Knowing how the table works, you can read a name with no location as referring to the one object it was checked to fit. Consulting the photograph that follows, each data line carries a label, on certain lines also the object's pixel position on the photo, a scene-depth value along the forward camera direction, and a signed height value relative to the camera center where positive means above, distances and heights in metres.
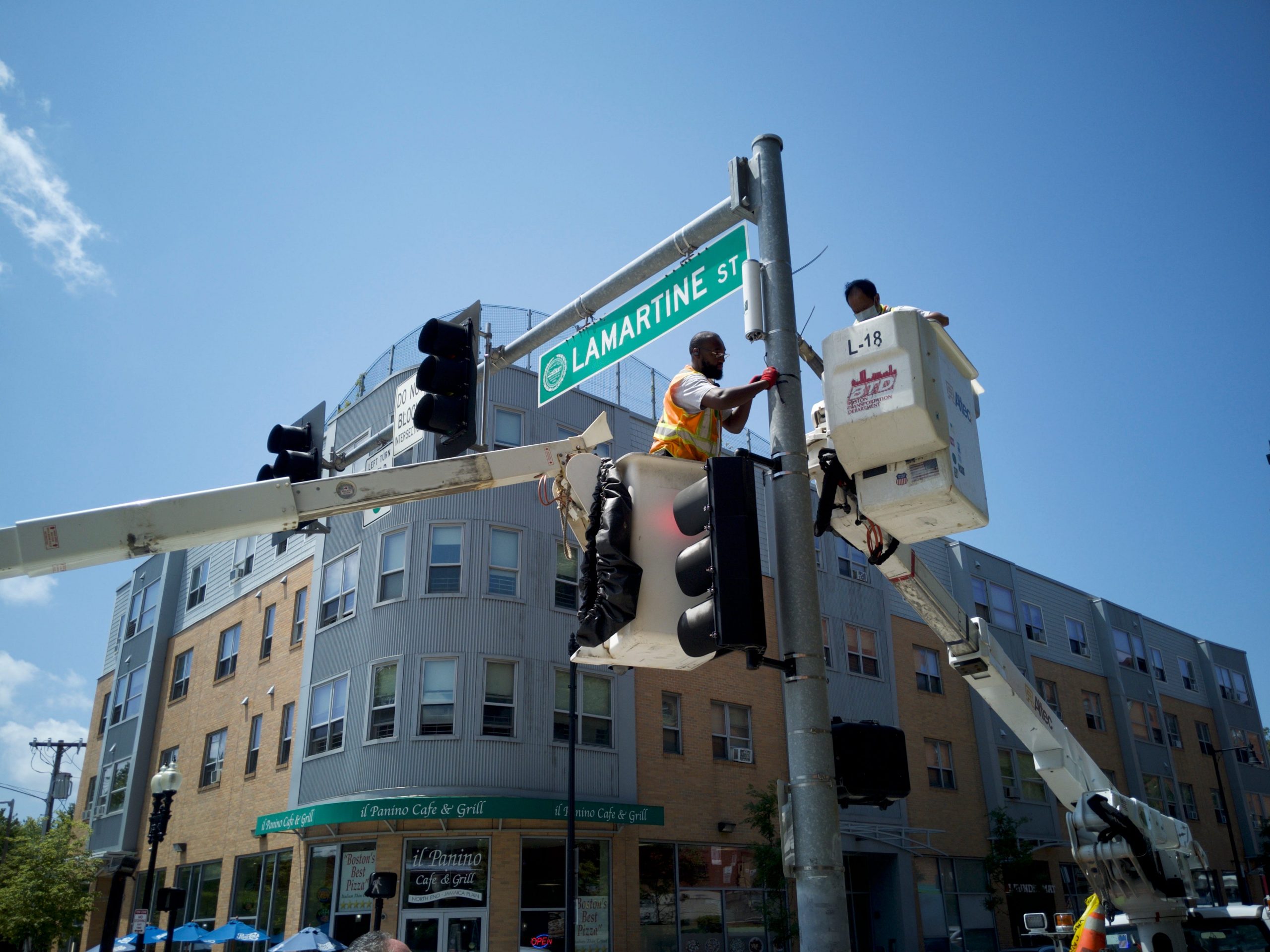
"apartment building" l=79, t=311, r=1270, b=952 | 22.66 +3.97
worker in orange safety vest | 4.58 +2.09
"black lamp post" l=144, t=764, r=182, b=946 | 19.67 +2.14
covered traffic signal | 4.24 +0.52
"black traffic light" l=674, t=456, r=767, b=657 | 3.67 +1.15
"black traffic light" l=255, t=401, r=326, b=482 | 6.44 +2.75
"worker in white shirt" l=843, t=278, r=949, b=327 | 5.59 +3.04
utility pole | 55.19 +8.55
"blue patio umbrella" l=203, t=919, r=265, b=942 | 23.94 -0.46
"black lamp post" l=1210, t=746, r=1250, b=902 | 42.44 +2.99
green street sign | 5.75 +3.34
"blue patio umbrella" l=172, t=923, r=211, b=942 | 24.69 -0.46
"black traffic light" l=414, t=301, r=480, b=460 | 6.36 +3.01
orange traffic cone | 10.59 -0.36
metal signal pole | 3.95 +0.92
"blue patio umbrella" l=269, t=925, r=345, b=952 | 20.83 -0.60
